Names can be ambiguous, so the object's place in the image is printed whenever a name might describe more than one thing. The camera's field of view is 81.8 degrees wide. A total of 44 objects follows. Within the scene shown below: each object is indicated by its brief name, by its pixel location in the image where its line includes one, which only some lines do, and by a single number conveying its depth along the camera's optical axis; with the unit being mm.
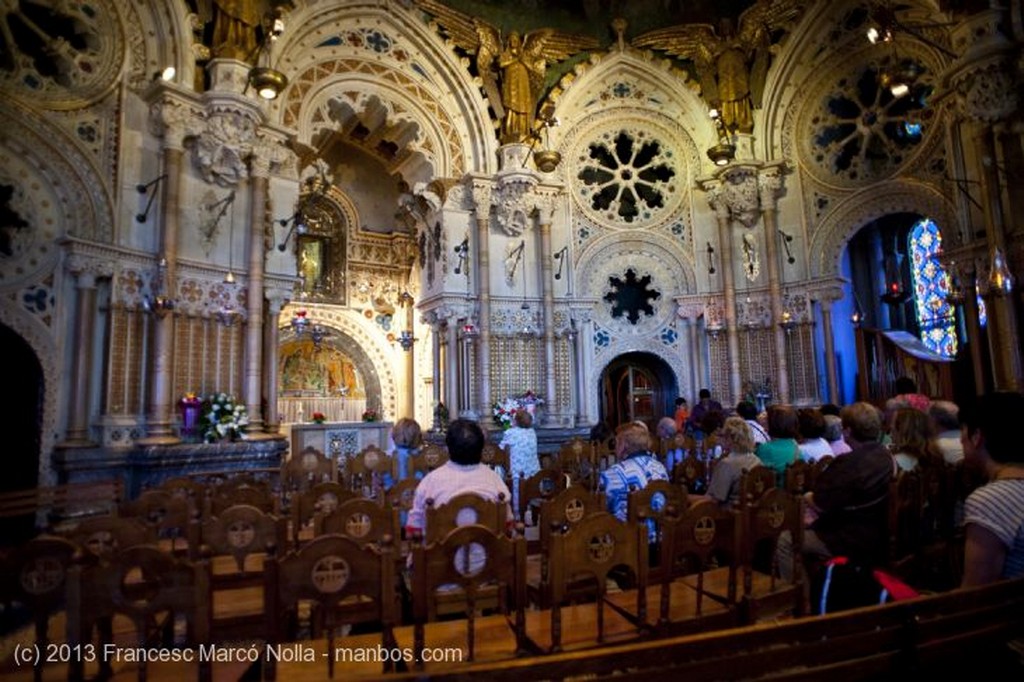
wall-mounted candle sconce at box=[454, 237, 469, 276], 14477
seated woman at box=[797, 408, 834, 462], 5488
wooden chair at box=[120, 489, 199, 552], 4215
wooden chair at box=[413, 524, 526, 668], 2527
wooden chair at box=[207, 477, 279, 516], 4773
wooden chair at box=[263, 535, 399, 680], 2373
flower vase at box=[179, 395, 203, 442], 9680
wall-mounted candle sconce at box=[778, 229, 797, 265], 14945
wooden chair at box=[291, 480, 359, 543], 4613
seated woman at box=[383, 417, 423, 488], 7012
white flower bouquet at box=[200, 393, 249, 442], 9727
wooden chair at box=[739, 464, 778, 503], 4172
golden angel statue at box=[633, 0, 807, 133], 14766
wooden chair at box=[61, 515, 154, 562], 3350
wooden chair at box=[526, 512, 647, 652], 2715
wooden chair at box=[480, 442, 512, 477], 7831
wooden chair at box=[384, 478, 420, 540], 4902
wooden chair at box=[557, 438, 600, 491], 7977
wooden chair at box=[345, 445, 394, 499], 7129
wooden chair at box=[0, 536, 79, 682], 2416
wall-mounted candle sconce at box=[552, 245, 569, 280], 15320
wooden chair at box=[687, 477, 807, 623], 3146
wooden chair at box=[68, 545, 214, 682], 2230
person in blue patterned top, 4656
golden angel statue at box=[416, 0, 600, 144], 14367
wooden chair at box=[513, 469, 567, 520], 5500
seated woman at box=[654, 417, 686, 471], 8300
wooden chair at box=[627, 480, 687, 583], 3818
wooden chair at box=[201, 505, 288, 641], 3361
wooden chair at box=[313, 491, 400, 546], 3521
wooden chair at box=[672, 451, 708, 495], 6492
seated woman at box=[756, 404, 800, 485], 5328
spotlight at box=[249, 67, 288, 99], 8312
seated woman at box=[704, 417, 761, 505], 4730
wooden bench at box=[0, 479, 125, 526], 6746
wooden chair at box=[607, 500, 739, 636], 2968
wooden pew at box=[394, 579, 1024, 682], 1688
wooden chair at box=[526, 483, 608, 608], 3577
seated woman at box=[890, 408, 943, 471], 4605
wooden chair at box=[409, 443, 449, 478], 6707
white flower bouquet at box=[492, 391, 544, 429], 13297
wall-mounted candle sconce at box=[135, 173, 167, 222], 9703
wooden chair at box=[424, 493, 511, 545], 3461
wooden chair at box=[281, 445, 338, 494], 6820
